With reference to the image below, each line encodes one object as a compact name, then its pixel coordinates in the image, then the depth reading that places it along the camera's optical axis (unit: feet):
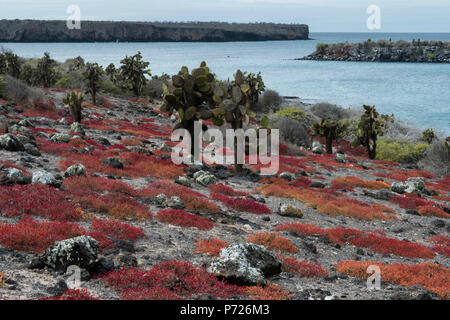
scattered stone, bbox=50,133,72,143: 66.95
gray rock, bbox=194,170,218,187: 59.16
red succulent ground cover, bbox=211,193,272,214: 49.11
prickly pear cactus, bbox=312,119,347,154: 115.13
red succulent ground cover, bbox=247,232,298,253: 35.99
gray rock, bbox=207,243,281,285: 26.03
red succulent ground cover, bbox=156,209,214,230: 39.01
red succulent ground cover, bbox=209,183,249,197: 55.67
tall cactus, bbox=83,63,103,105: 132.87
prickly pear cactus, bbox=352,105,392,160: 110.42
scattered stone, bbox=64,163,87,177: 46.78
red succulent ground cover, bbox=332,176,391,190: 74.90
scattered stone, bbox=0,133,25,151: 54.75
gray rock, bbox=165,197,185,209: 43.99
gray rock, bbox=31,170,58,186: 41.32
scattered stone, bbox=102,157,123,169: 55.77
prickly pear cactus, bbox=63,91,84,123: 91.66
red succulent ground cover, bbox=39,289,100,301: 20.70
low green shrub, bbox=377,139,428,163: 118.32
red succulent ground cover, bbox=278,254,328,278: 30.60
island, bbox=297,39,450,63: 510.17
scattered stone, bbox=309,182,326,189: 69.26
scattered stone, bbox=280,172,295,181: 71.10
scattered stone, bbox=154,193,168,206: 44.52
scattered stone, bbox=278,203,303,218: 49.34
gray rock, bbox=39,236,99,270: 24.70
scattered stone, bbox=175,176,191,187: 55.57
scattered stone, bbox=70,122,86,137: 77.98
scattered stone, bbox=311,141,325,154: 117.70
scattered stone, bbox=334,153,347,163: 102.09
